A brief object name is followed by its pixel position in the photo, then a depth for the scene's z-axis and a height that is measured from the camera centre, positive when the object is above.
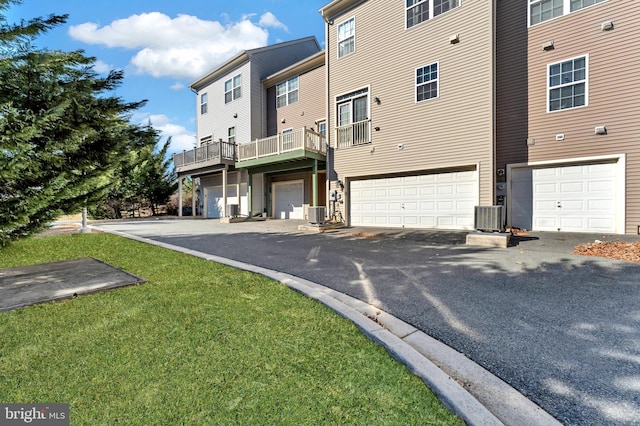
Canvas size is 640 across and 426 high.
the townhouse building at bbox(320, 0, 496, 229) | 9.11 +3.49
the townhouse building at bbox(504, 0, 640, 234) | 7.81 +2.36
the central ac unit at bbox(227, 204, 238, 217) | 14.82 -0.01
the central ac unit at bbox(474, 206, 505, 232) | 7.30 -0.29
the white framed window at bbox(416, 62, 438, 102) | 9.97 +4.30
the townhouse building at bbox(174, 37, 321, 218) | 16.78 +5.49
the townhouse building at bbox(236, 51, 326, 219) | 13.03 +2.86
